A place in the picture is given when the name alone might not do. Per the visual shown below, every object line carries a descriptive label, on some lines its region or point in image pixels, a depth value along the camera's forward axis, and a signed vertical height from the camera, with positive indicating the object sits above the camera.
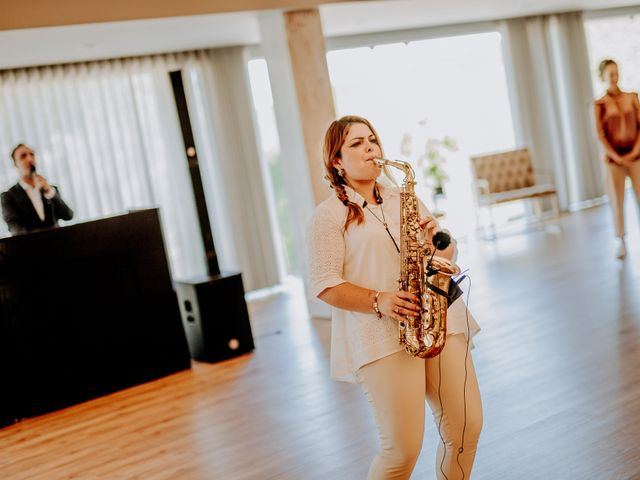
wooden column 6.32 +0.76
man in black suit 5.29 +0.16
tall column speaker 5.59 -0.79
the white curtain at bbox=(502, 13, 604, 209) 10.35 +0.46
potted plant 9.59 -0.08
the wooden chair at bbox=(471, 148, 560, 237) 9.28 -0.49
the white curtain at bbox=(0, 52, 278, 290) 7.25 +0.61
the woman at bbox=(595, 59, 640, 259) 6.40 -0.11
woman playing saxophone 2.21 -0.47
